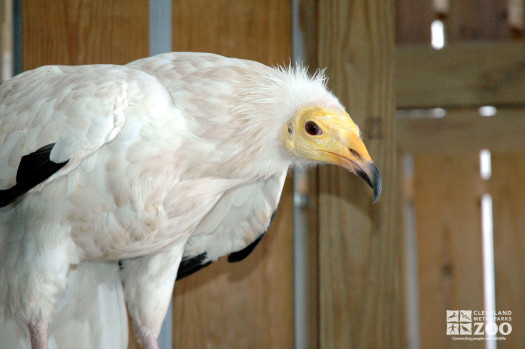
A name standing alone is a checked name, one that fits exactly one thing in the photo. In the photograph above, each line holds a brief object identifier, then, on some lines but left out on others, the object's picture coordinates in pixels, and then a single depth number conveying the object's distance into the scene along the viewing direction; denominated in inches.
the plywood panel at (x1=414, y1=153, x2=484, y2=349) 110.8
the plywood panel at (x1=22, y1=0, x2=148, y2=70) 87.5
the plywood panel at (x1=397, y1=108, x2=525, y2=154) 97.0
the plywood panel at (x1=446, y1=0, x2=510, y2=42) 90.9
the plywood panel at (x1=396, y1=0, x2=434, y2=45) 91.4
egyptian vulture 60.6
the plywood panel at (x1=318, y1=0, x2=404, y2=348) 80.9
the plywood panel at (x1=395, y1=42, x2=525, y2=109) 80.4
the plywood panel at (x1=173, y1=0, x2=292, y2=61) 87.2
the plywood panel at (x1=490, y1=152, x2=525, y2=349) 100.9
